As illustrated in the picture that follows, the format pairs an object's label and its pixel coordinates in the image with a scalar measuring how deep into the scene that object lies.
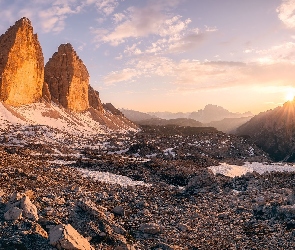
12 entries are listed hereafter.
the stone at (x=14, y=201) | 14.88
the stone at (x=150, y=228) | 16.86
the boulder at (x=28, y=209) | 14.15
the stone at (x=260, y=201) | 22.58
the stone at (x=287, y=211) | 19.75
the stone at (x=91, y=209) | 16.59
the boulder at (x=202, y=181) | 29.63
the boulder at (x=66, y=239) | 11.91
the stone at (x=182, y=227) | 17.77
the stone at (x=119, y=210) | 19.07
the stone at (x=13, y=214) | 13.67
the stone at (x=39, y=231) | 12.88
